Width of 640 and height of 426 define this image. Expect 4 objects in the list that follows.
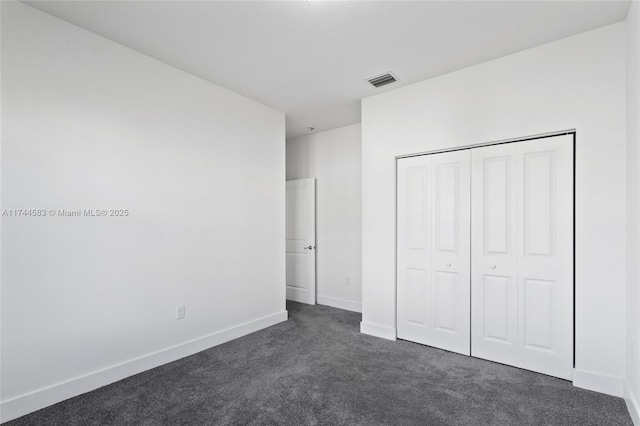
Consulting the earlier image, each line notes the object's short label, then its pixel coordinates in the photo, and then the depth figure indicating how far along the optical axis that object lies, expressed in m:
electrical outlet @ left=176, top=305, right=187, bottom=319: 3.04
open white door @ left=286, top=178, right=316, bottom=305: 5.08
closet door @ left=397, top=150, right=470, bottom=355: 3.09
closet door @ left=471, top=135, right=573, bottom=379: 2.57
